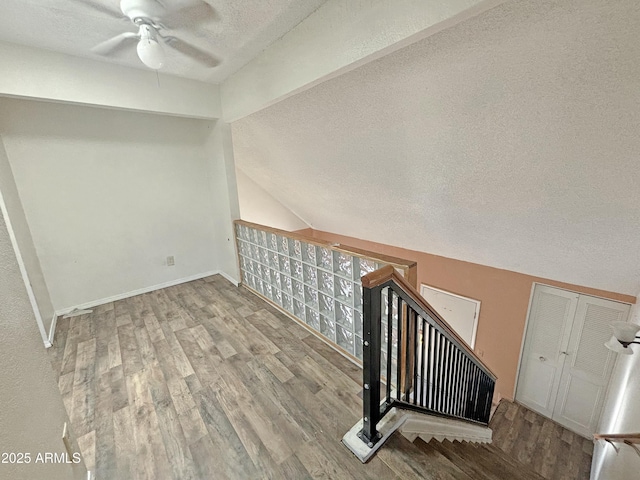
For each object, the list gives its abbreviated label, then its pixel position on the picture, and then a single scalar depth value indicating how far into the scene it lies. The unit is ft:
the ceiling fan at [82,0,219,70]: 5.07
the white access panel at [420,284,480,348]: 13.69
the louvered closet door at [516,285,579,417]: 11.34
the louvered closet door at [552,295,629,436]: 10.43
